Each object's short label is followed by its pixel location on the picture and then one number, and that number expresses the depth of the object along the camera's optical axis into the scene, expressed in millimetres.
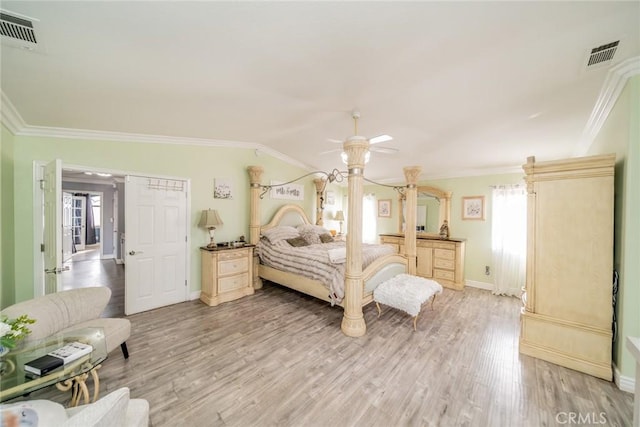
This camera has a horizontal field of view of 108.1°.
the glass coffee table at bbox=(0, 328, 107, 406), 1408
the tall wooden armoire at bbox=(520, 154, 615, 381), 2219
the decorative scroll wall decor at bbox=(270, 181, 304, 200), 5345
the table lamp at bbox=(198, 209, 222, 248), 3969
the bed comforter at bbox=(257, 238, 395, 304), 3326
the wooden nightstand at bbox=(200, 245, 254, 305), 3887
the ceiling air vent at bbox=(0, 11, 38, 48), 1422
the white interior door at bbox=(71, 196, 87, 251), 8417
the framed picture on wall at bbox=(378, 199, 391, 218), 6438
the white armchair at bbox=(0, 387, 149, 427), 853
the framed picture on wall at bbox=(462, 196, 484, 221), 4934
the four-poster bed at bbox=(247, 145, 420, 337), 2975
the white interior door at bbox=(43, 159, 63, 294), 2428
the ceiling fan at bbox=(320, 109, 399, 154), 2955
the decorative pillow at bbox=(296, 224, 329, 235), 5181
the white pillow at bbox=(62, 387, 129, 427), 822
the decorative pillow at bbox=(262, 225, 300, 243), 4574
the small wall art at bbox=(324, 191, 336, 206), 6730
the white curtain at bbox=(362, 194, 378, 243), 6664
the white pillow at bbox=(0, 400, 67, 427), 1014
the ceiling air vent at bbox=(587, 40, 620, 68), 1770
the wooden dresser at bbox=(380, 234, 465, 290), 4777
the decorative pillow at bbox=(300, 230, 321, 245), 4938
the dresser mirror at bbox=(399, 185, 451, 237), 5348
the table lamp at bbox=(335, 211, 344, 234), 6860
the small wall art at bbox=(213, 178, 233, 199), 4367
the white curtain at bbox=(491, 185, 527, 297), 4391
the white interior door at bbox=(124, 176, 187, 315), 3534
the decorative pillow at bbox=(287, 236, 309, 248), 4617
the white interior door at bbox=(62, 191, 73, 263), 7020
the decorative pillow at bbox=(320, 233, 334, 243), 5193
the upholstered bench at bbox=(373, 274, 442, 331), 3006
